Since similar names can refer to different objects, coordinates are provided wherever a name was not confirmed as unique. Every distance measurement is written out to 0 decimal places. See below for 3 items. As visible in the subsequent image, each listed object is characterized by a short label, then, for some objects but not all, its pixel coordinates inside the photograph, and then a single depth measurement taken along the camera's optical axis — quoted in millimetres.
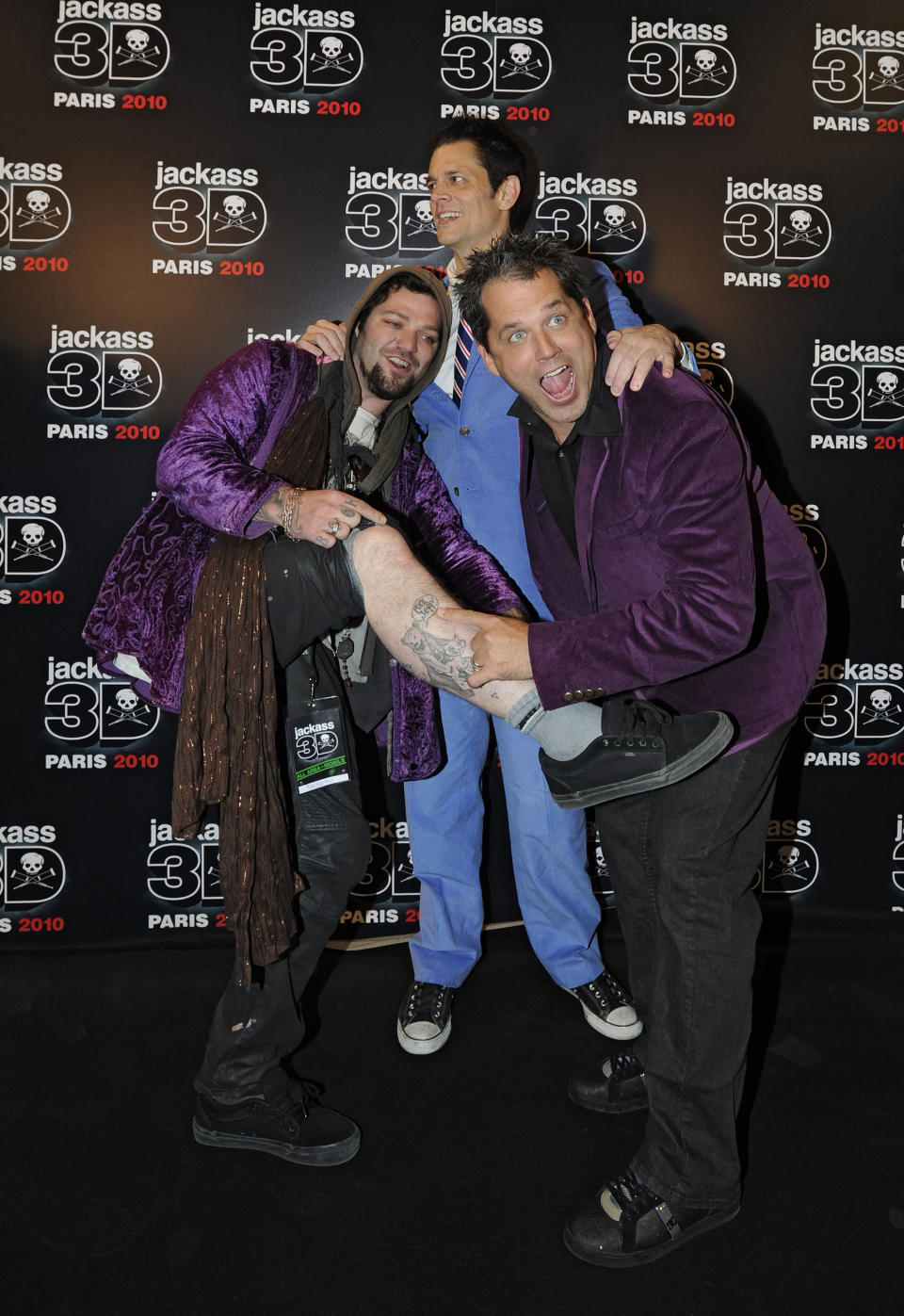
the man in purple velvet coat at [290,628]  1851
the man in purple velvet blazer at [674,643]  1643
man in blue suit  2504
